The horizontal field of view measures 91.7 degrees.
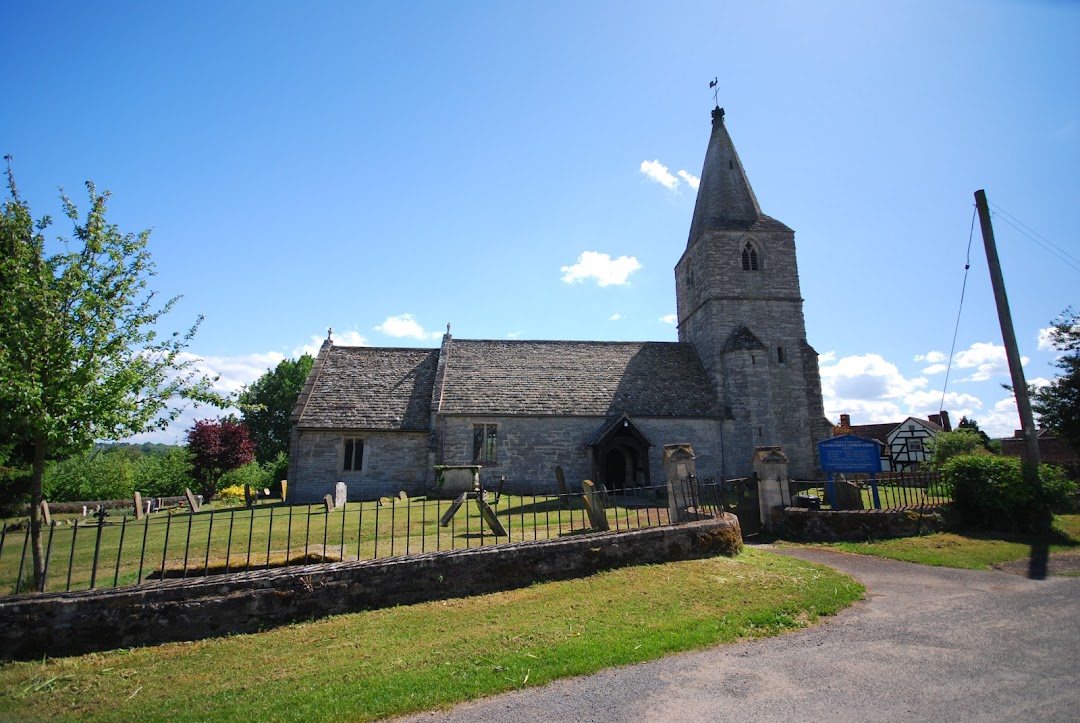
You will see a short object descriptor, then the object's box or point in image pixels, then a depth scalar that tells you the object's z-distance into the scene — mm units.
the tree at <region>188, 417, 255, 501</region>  33250
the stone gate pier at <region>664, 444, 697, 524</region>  12016
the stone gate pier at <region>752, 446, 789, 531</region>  13453
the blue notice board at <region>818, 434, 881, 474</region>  14233
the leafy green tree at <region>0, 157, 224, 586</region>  7758
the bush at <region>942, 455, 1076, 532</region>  12648
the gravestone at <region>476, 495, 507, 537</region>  10938
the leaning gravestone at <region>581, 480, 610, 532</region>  10484
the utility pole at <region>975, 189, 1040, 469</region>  13641
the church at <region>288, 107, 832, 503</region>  24062
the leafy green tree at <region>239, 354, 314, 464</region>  51812
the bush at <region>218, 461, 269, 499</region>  34425
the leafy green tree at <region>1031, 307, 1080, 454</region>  23141
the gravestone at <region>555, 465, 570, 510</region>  19927
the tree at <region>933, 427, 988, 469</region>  26912
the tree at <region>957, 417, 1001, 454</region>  34719
